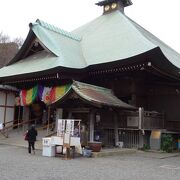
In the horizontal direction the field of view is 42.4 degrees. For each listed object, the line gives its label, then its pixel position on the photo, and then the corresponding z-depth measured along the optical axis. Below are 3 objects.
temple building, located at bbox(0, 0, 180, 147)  12.39
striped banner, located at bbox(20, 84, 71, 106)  14.85
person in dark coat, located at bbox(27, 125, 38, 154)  10.23
